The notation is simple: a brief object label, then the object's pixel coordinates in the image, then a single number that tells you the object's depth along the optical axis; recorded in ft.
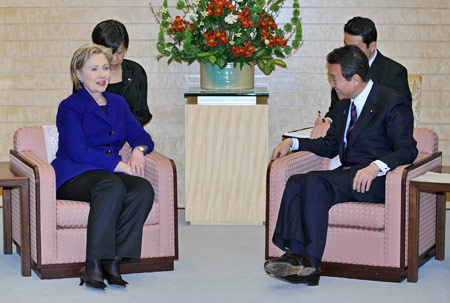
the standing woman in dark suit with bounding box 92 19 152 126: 16.90
